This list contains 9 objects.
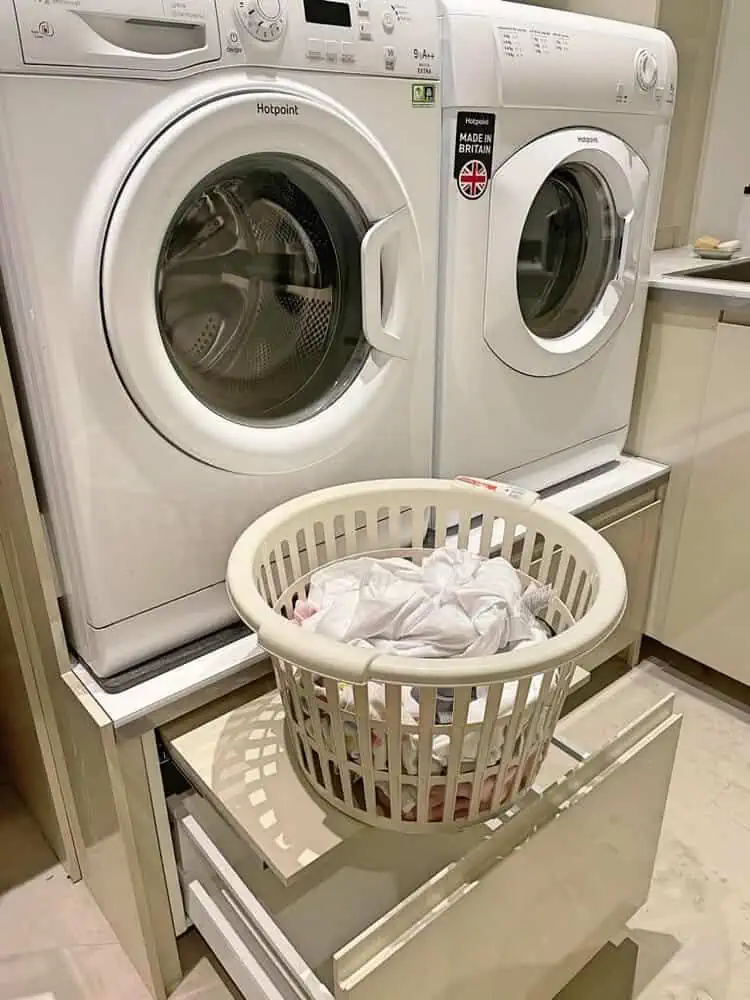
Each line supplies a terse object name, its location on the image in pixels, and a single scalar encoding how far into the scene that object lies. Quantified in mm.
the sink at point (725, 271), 1719
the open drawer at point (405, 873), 789
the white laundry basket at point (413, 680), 765
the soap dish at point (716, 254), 1866
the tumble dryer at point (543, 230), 1149
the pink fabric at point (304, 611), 1003
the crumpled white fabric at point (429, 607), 913
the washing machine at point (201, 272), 818
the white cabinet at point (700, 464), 1505
